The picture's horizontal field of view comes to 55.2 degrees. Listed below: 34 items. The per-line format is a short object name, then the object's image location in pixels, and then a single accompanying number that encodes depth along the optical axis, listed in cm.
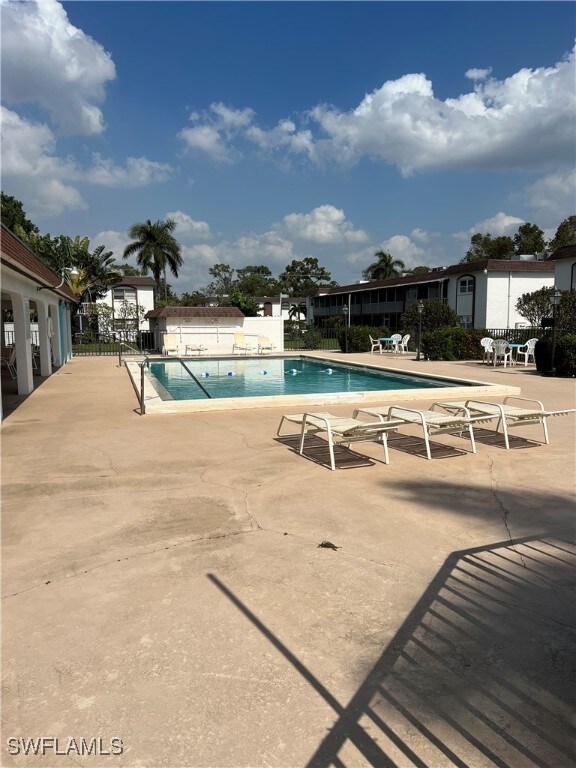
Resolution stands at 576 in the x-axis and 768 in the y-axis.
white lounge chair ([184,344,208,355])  2895
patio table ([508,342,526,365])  2485
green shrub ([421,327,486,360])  2445
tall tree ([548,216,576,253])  5741
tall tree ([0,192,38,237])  4978
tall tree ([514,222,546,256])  5897
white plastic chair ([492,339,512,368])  2148
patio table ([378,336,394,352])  2878
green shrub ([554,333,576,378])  1766
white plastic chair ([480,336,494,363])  2234
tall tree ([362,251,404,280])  6994
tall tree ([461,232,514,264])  6181
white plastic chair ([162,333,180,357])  2870
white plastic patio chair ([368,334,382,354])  2898
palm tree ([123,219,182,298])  5400
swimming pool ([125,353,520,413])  1157
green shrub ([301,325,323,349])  3195
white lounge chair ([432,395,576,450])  824
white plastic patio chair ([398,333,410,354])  2805
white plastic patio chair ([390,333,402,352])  2843
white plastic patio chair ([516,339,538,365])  2222
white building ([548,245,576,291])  3222
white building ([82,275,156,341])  4131
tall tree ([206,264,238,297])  8312
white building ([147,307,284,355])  3036
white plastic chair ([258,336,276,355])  3002
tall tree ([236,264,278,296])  8900
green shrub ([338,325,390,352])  2886
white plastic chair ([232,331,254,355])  3003
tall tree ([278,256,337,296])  8881
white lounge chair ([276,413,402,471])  705
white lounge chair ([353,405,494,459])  760
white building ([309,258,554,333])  3681
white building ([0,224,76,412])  1041
